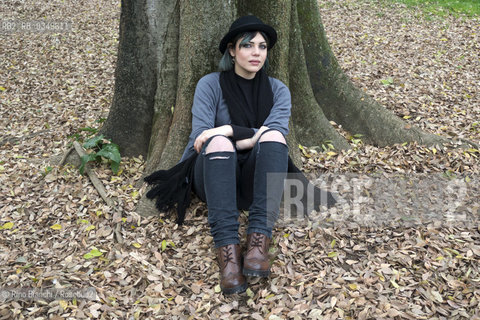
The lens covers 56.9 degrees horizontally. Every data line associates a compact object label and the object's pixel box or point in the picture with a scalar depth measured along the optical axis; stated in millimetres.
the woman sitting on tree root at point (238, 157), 3010
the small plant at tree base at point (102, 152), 4152
